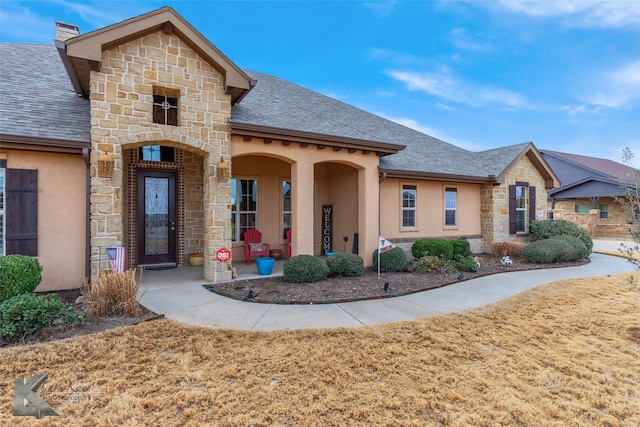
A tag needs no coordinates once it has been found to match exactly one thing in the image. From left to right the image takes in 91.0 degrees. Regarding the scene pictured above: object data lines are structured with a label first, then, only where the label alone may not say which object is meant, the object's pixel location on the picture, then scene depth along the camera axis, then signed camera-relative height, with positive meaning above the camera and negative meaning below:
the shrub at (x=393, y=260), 8.62 -1.27
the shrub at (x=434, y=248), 9.38 -1.03
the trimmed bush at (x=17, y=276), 4.77 -0.96
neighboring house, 20.83 +1.30
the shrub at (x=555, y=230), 11.87 -0.64
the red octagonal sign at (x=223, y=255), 6.92 -0.90
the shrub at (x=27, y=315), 3.93 -1.31
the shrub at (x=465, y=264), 8.81 -1.43
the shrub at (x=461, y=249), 9.91 -1.11
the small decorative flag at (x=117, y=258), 5.62 -0.79
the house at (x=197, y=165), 6.04 +1.33
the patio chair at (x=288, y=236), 10.09 -0.73
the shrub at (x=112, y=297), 4.78 -1.28
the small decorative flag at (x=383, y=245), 7.71 -0.76
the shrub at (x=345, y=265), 7.79 -1.26
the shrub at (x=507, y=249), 11.05 -1.26
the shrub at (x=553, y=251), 10.03 -1.21
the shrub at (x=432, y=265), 8.45 -1.41
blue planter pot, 7.77 -1.26
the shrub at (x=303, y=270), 7.05 -1.26
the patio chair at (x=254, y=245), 9.61 -0.94
